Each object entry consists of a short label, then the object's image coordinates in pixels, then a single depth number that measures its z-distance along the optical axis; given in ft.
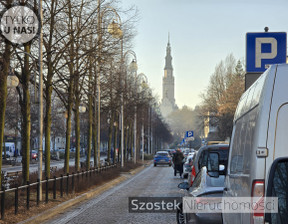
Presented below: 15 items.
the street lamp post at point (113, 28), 72.90
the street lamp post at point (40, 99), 63.03
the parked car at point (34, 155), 277.37
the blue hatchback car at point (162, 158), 217.56
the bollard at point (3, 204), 42.32
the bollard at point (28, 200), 51.30
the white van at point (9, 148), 297.74
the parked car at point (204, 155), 54.19
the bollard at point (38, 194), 56.12
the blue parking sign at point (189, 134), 175.42
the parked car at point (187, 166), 106.09
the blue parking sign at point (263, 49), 44.86
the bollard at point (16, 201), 45.81
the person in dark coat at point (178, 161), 129.96
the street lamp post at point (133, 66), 153.90
